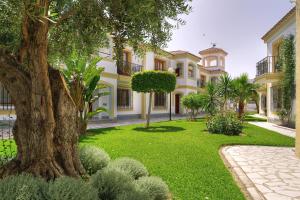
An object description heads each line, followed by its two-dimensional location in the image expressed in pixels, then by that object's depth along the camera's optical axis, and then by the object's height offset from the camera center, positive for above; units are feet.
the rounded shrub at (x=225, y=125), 34.00 -3.73
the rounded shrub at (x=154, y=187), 10.34 -4.43
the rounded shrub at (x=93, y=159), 13.05 -3.73
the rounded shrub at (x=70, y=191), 7.51 -3.43
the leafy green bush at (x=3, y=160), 12.19 -3.57
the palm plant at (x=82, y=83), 29.47 +3.18
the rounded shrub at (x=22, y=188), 7.28 -3.31
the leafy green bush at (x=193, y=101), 55.34 +0.74
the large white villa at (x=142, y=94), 52.96 +5.63
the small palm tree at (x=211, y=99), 50.75 +1.08
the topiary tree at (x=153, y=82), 41.62 +4.69
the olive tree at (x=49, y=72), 10.02 +1.68
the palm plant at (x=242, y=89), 58.19 +4.37
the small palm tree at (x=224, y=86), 53.24 +4.78
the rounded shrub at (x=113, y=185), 9.31 -4.01
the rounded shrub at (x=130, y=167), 12.24 -3.97
